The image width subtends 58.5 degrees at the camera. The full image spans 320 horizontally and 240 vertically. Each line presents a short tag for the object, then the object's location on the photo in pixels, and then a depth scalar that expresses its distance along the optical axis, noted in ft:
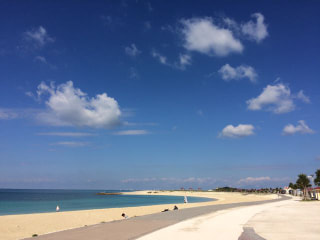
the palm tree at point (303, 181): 215.02
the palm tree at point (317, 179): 188.55
